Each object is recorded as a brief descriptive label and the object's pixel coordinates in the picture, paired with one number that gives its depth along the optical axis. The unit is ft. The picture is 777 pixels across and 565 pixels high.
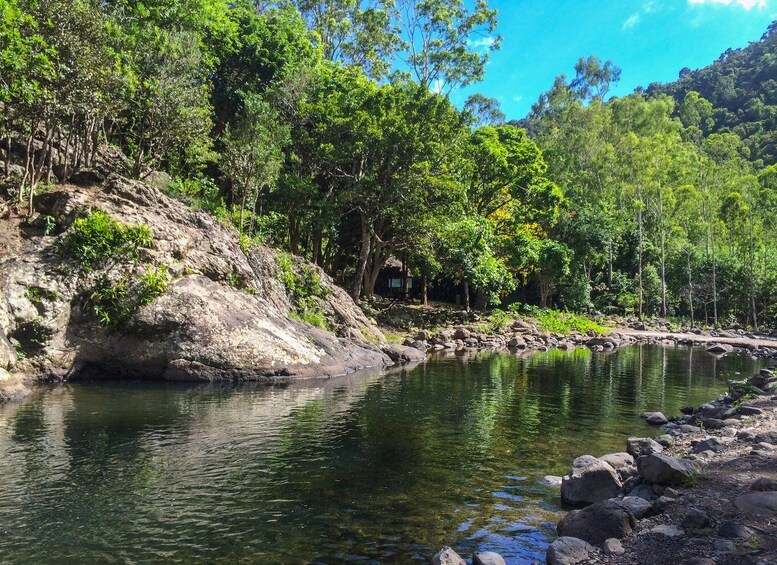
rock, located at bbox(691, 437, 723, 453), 35.88
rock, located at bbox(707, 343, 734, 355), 121.80
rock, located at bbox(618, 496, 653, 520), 26.22
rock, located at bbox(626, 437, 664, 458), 37.78
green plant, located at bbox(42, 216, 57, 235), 72.49
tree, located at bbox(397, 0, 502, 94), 152.35
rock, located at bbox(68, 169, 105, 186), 84.79
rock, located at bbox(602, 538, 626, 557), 22.86
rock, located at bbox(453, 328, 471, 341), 126.72
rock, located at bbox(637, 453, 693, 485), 29.27
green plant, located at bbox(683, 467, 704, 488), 28.91
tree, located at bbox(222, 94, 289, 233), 99.14
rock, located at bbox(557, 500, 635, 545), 24.65
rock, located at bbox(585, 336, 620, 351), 131.54
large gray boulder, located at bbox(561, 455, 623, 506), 31.37
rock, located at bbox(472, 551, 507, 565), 22.75
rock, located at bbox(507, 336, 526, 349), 127.13
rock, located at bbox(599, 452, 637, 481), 33.68
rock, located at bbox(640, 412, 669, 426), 51.31
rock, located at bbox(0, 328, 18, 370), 58.48
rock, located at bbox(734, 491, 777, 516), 24.02
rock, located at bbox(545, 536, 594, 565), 22.91
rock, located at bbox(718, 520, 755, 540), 21.95
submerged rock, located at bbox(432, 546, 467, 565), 22.34
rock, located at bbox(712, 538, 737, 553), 21.06
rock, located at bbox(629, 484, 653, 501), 28.84
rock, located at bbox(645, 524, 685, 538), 23.15
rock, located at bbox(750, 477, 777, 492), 26.96
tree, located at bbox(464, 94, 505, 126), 205.46
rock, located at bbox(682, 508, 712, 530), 23.57
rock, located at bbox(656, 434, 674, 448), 40.89
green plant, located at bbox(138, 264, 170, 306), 70.18
